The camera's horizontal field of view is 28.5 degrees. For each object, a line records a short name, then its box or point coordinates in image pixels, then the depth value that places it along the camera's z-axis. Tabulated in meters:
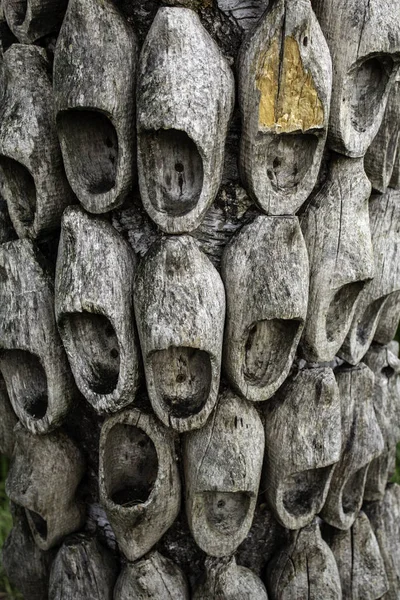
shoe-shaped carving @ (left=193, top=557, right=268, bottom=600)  1.53
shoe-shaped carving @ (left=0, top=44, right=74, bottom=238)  1.42
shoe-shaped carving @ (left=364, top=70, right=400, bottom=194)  1.52
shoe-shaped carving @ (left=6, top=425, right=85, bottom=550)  1.58
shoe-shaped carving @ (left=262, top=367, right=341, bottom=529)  1.49
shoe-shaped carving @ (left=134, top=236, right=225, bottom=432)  1.34
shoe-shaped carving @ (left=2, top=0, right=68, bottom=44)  1.40
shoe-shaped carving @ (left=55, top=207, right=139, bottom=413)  1.38
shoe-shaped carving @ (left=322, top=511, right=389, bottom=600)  1.68
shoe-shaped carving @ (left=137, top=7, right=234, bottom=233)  1.28
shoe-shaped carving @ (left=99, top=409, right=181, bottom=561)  1.47
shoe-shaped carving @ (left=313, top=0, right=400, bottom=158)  1.36
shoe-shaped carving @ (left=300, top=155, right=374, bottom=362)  1.44
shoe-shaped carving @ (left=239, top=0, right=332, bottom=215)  1.30
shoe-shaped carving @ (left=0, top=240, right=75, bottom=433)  1.48
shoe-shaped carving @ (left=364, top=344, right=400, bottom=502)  1.73
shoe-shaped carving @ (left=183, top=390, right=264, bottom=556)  1.45
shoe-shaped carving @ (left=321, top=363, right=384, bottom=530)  1.60
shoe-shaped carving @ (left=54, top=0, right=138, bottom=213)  1.32
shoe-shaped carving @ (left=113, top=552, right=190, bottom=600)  1.53
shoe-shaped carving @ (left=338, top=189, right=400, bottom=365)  1.58
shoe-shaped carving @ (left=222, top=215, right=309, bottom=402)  1.37
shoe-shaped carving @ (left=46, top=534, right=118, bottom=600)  1.60
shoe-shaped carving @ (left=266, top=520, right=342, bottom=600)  1.59
